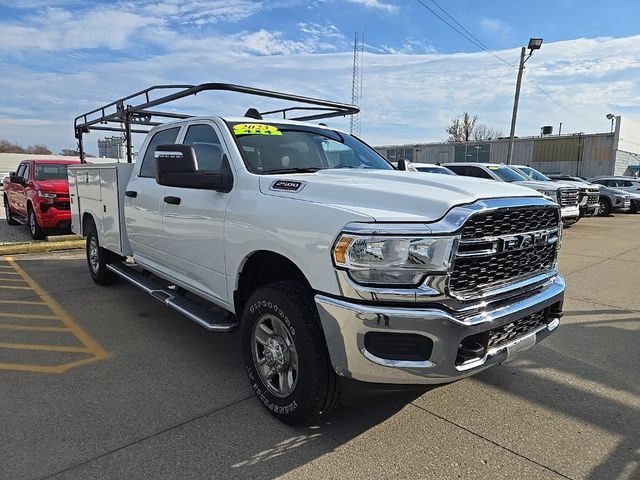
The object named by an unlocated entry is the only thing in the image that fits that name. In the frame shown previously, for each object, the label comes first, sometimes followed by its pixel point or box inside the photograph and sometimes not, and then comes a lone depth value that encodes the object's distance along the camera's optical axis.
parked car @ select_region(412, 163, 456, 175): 13.36
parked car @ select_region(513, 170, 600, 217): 13.91
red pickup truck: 9.88
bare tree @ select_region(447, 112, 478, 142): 67.50
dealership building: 35.16
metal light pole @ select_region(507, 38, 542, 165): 23.00
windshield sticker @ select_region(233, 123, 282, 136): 3.81
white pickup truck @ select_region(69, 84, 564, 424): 2.43
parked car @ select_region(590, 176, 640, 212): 20.91
